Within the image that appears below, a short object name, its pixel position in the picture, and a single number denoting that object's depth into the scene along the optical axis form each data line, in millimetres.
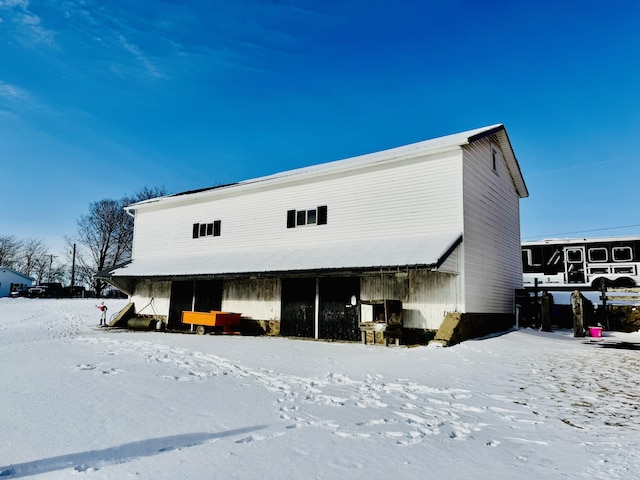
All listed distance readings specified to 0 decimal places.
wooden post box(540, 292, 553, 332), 16531
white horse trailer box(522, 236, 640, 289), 22688
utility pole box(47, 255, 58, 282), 81112
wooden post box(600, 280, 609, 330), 16594
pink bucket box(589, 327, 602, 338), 15289
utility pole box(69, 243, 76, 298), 47612
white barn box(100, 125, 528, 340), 13625
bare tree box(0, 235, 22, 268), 75250
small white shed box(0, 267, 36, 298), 53750
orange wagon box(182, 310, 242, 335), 16422
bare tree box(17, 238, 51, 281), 80250
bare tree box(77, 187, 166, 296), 49906
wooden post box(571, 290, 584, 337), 15438
